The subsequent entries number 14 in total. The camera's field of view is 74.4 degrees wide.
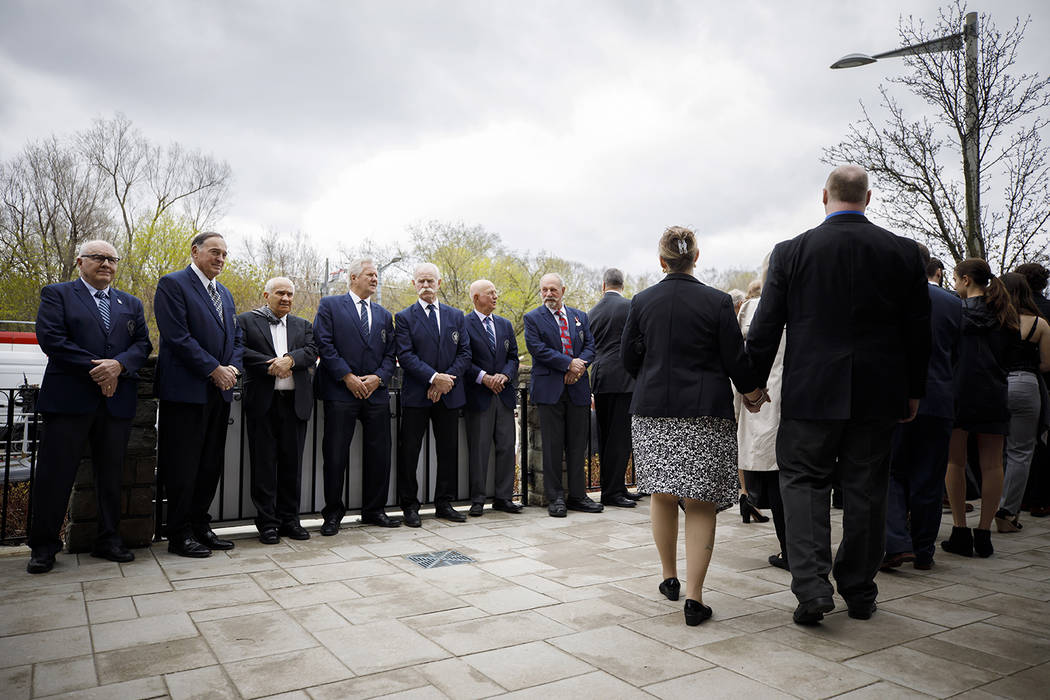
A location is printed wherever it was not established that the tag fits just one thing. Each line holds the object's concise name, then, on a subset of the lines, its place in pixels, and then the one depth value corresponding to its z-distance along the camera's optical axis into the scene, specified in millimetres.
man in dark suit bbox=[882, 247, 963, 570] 4535
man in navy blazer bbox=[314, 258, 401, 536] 5828
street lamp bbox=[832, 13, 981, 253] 7664
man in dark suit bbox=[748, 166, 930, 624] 3410
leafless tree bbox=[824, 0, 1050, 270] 8305
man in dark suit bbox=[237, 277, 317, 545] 5469
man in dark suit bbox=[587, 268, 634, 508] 6938
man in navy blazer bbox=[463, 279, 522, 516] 6594
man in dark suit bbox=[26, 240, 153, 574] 4539
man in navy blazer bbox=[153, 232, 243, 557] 4914
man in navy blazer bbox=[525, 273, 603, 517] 6764
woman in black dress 5098
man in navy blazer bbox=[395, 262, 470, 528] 6191
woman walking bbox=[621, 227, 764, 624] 3557
